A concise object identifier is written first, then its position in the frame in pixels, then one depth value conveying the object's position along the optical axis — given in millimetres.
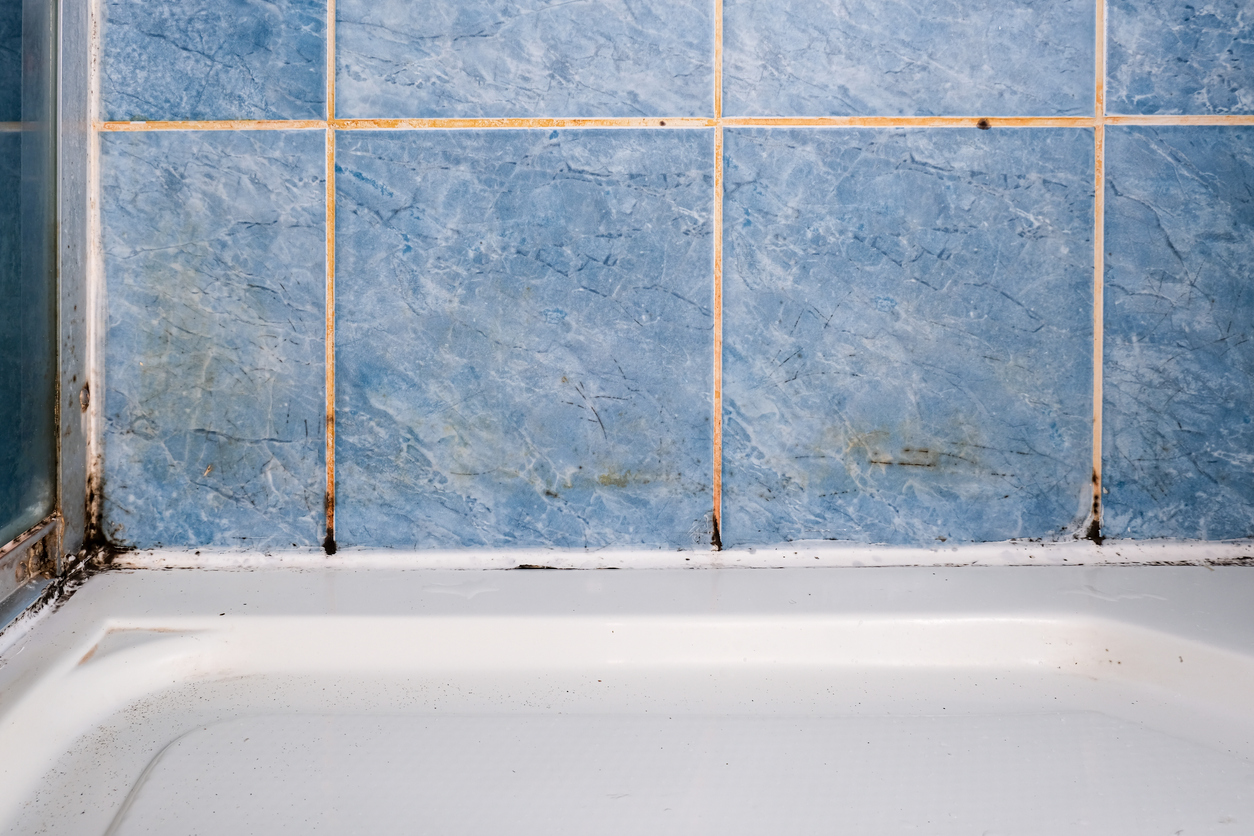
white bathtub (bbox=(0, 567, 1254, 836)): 541
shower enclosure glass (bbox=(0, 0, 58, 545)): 650
